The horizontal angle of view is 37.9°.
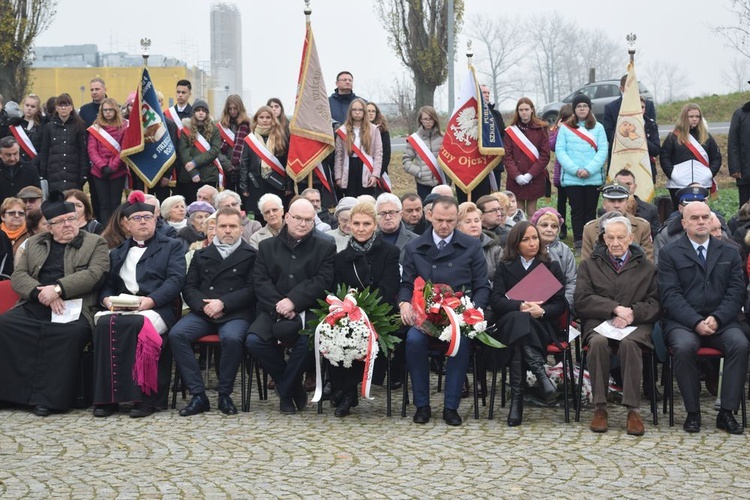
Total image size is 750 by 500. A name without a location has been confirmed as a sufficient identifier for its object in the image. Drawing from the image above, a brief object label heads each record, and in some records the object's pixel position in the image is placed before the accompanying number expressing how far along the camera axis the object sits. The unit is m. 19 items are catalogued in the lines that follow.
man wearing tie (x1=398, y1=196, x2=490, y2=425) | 8.42
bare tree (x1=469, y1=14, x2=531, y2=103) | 75.00
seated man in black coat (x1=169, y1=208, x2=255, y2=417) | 8.70
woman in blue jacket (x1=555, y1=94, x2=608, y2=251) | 13.60
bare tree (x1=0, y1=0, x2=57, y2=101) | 23.83
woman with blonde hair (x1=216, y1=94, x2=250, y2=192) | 13.33
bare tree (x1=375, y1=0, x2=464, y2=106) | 25.41
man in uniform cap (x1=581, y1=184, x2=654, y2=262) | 9.80
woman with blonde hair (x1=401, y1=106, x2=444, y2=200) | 13.13
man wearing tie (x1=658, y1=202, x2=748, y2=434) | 7.90
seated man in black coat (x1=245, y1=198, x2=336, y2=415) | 8.72
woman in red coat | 13.62
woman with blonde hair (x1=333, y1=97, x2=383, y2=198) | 12.83
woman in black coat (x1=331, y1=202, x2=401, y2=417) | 8.89
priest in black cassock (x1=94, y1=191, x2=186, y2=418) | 8.59
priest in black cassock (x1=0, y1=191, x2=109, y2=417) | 8.80
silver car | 28.77
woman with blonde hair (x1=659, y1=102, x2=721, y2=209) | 13.54
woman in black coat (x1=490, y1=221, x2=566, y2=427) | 8.29
